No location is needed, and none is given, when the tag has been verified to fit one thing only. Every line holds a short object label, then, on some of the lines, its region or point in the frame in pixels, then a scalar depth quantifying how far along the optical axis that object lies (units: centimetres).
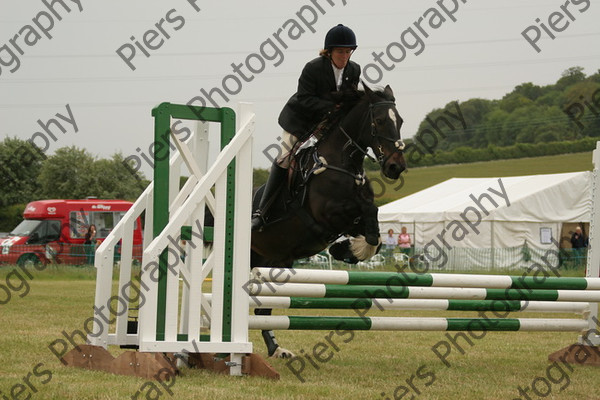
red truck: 1894
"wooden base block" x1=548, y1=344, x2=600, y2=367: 573
